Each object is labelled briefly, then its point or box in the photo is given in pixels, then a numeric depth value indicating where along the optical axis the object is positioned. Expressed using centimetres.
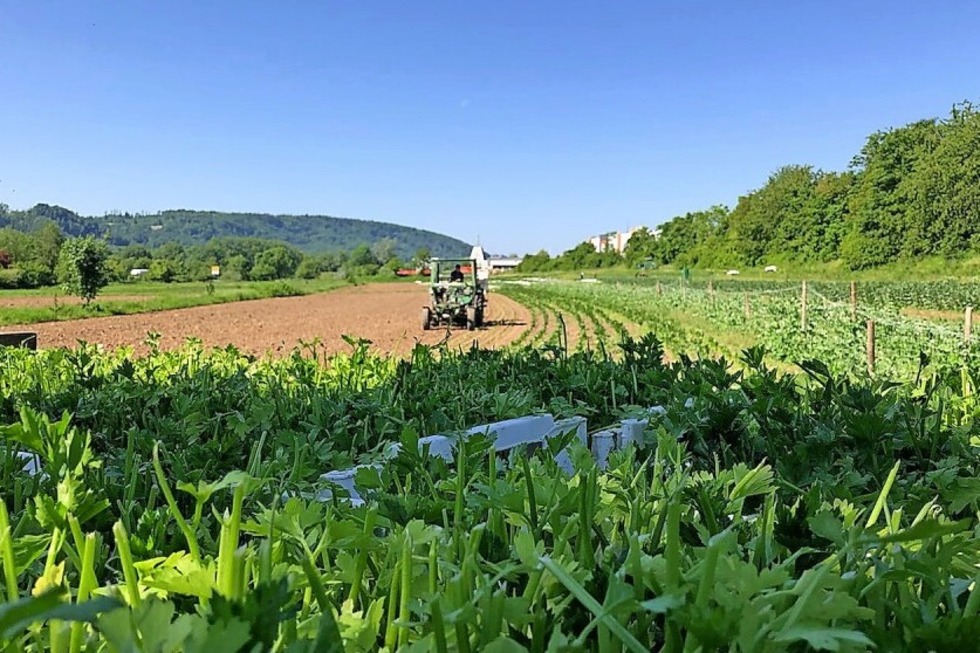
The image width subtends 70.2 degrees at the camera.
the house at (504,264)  16306
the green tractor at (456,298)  2258
